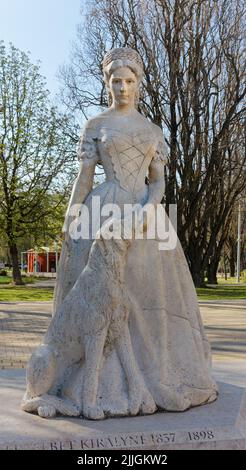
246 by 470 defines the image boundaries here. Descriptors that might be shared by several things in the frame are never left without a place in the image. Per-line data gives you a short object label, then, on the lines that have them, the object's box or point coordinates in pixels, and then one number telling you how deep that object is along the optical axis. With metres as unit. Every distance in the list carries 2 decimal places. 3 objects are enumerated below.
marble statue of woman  4.38
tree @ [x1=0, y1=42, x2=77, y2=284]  30.03
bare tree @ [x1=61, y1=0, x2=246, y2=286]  23.67
